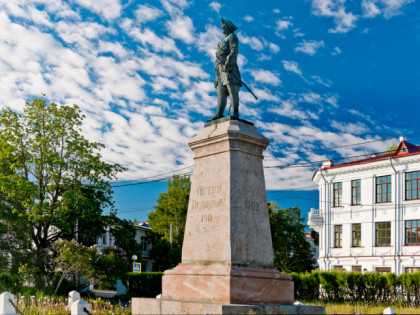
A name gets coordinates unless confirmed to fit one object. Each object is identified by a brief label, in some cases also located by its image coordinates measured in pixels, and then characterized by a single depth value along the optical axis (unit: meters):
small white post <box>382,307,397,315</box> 9.31
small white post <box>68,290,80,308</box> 13.60
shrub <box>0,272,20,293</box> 25.39
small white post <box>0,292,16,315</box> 11.38
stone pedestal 8.95
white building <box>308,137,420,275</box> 37.16
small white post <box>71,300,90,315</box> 9.77
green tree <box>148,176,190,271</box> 49.19
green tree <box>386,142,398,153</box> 51.41
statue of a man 10.83
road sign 34.28
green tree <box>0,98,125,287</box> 26.73
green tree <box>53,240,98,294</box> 24.58
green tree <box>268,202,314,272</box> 53.38
